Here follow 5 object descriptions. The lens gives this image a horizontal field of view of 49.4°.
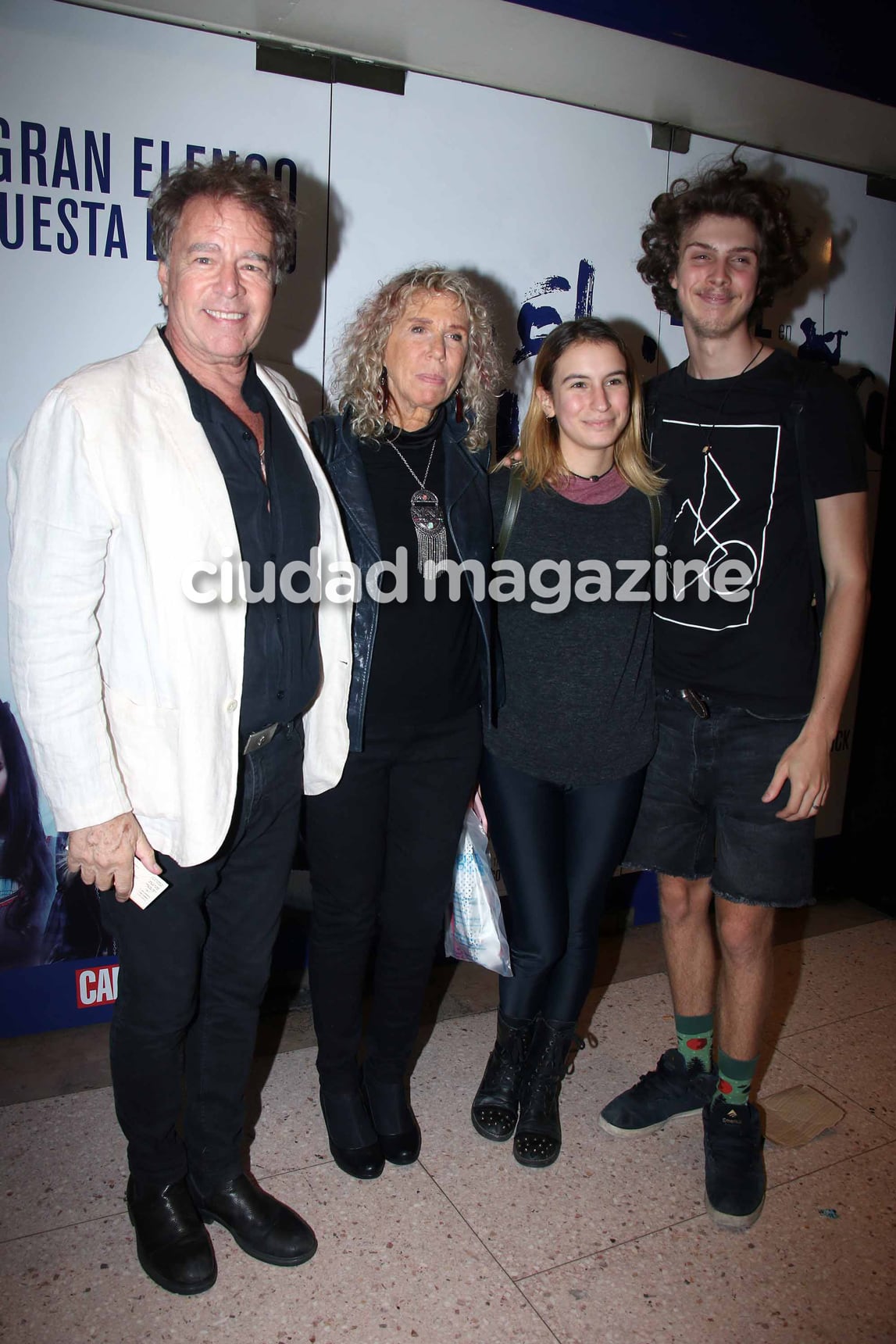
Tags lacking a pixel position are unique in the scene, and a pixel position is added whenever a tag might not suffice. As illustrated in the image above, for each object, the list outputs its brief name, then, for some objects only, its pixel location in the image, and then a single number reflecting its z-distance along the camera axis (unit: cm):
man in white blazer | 151
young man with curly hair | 201
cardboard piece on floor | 232
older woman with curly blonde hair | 192
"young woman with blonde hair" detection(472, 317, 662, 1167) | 203
